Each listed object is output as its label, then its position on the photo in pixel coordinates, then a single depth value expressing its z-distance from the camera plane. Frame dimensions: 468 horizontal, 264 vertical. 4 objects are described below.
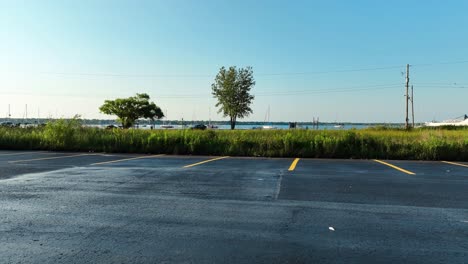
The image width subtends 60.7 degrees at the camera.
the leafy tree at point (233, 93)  75.12
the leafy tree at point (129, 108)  85.81
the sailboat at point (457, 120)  99.04
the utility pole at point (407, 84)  57.75
